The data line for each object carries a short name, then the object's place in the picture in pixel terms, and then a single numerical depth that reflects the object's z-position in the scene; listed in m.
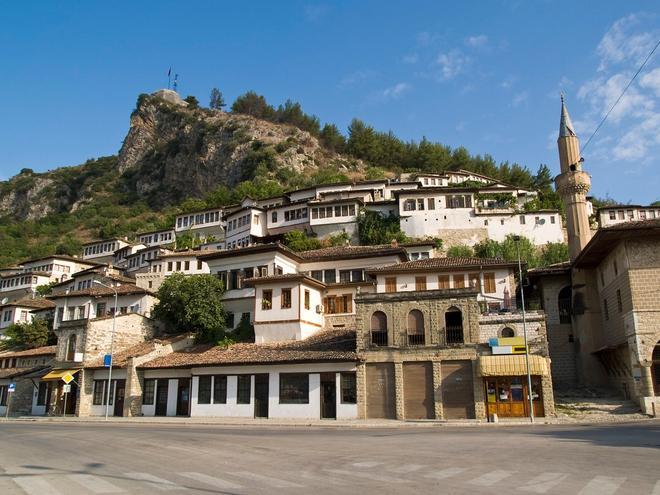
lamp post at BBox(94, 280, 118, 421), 37.72
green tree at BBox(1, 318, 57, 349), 54.81
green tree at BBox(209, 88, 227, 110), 168.12
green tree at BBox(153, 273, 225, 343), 43.87
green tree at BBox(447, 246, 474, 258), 62.58
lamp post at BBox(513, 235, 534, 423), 28.40
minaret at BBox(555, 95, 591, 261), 45.38
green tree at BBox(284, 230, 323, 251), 63.84
